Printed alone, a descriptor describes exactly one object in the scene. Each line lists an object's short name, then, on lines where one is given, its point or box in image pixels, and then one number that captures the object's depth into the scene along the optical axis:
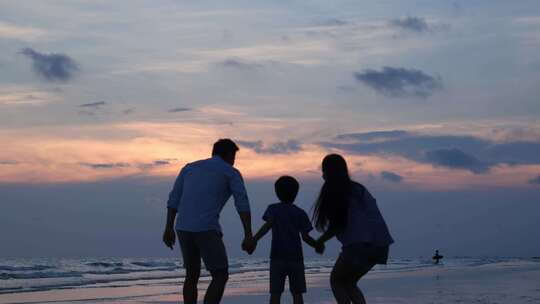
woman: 7.07
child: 8.24
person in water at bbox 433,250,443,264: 52.75
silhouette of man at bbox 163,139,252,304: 7.64
